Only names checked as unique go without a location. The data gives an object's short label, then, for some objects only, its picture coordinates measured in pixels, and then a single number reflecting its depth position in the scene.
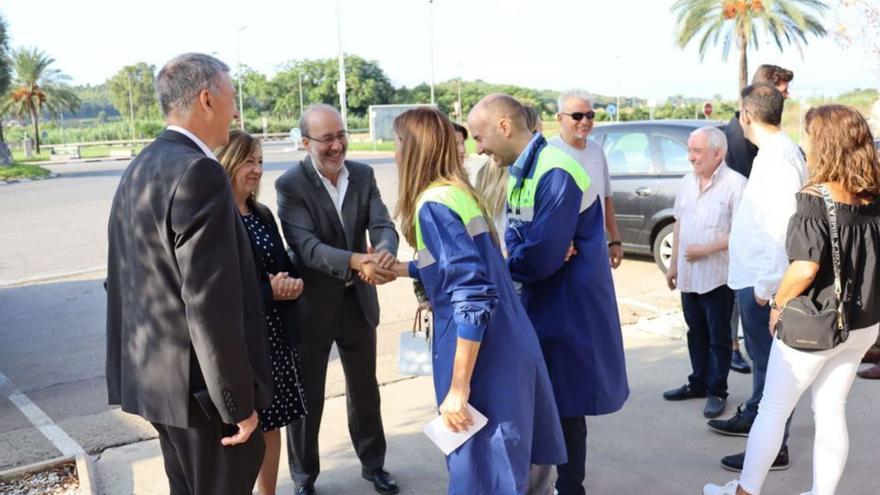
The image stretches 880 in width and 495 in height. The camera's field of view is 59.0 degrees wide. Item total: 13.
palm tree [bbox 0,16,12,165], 28.88
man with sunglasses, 5.23
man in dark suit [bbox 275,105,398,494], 3.67
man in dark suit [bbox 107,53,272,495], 2.23
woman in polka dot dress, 3.31
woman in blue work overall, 2.49
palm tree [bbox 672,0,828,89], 26.39
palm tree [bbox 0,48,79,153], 52.31
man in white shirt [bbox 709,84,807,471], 3.72
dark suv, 8.59
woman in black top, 3.09
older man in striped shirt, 4.70
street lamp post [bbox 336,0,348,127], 36.59
